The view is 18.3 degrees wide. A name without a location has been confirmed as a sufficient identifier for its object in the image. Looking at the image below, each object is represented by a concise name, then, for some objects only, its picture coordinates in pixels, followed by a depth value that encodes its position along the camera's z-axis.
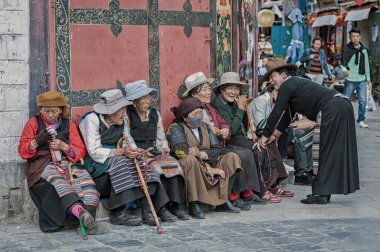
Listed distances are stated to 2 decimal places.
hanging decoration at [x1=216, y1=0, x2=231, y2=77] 13.34
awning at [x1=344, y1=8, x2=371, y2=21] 34.52
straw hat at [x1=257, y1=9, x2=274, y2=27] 40.01
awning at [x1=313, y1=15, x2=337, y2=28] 40.12
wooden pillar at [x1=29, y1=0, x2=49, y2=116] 10.88
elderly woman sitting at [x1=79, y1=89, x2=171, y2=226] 10.67
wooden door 11.26
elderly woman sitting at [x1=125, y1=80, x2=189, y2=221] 11.14
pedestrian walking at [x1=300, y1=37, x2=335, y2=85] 23.03
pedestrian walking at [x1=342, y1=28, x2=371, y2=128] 21.81
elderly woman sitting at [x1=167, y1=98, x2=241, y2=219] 11.36
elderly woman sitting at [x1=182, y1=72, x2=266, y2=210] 12.01
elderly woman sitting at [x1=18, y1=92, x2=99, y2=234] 10.28
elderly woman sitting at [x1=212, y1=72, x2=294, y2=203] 12.70
